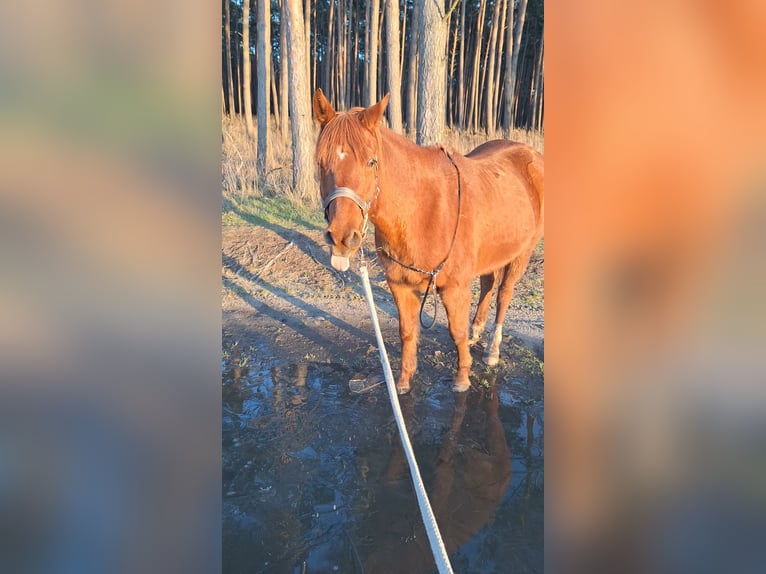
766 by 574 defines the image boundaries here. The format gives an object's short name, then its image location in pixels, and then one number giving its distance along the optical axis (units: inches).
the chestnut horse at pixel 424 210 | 106.1
